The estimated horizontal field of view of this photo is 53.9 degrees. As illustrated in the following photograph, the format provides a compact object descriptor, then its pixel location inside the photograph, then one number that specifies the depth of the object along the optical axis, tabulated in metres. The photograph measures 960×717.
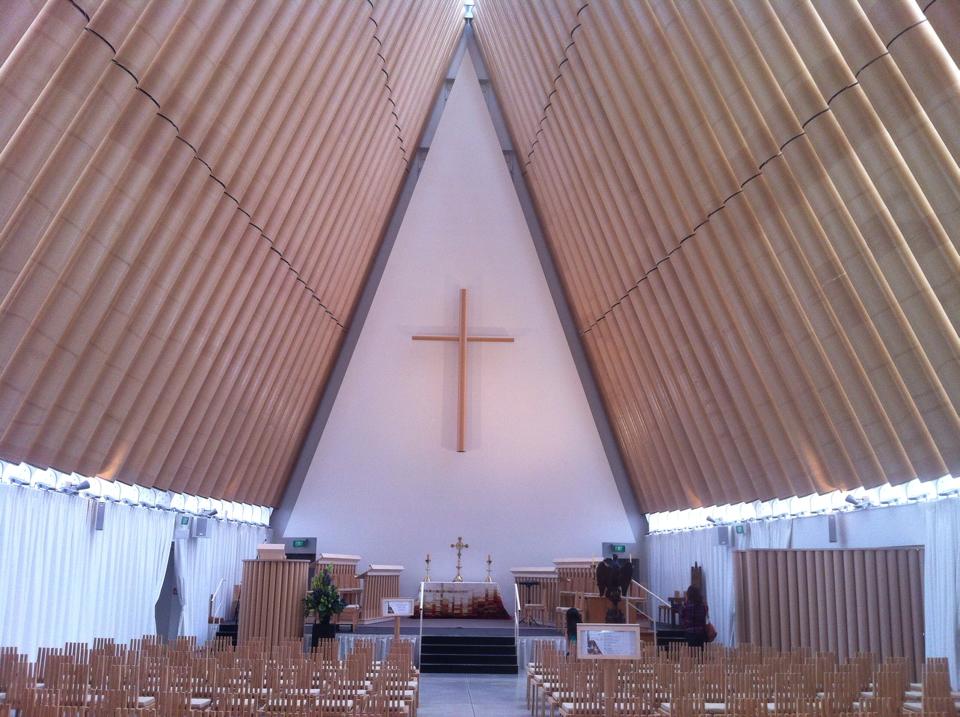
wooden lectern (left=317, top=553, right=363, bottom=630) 16.47
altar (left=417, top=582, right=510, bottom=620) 18.97
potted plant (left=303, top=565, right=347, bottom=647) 13.03
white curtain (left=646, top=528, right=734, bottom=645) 15.80
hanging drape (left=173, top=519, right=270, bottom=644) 15.56
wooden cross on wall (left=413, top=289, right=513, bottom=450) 20.56
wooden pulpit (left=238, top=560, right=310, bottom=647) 13.28
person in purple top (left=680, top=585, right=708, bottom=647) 15.01
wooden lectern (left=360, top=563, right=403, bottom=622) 18.42
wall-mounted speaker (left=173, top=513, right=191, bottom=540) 15.41
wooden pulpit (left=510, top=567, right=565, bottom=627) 18.69
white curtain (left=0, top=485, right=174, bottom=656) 10.54
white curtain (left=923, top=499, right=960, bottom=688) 9.73
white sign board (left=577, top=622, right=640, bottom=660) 7.70
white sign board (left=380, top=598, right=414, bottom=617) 13.01
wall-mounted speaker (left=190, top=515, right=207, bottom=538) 16.02
